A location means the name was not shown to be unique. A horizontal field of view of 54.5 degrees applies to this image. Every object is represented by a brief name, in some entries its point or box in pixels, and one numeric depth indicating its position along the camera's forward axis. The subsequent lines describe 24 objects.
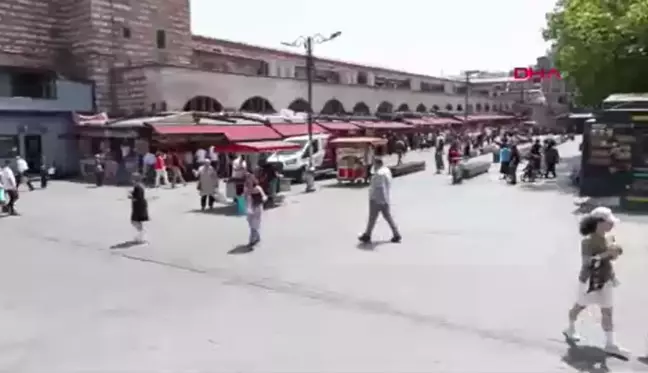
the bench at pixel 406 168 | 26.25
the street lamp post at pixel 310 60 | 24.90
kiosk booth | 15.10
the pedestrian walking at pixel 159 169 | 23.69
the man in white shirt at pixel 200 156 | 26.27
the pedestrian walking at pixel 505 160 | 22.97
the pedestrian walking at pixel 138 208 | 12.09
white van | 24.81
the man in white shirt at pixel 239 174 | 16.44
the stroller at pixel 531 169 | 22.77
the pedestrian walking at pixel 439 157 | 27.50
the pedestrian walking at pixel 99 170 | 24.72
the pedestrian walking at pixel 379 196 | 11.38
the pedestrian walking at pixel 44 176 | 24.00
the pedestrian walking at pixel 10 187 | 16.96
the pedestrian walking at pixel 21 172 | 22.60
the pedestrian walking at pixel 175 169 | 24.42
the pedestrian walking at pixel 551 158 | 23.89
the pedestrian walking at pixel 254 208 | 11.58
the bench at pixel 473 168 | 23.75
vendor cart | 22.61
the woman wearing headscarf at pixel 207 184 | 16.88
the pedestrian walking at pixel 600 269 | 5.85
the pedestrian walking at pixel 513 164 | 22.08
